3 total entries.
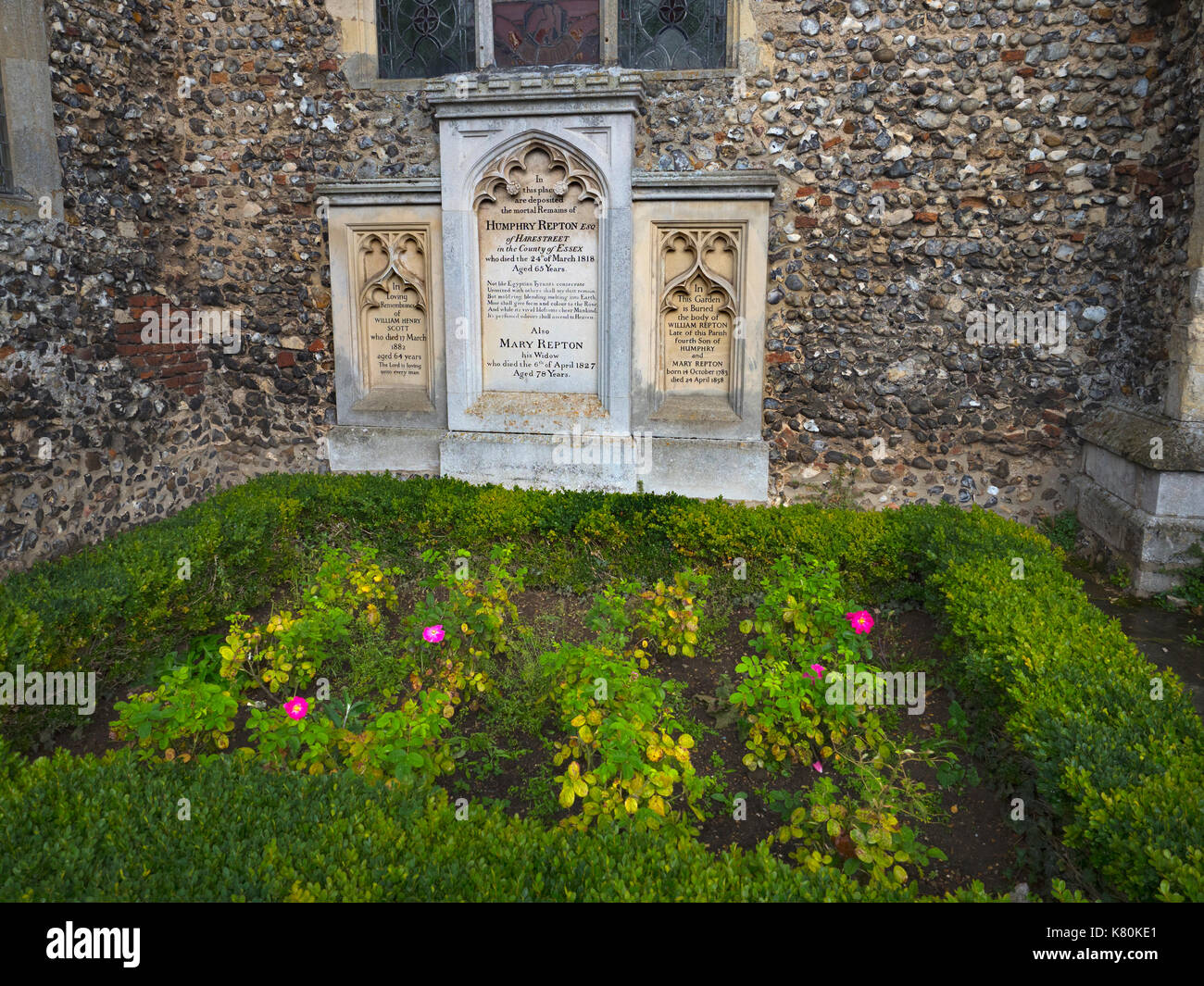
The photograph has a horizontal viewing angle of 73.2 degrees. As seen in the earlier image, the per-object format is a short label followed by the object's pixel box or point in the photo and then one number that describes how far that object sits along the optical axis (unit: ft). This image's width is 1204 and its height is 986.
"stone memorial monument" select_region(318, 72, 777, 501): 20.45
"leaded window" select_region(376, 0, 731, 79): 20.76
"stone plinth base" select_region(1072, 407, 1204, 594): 17.47
